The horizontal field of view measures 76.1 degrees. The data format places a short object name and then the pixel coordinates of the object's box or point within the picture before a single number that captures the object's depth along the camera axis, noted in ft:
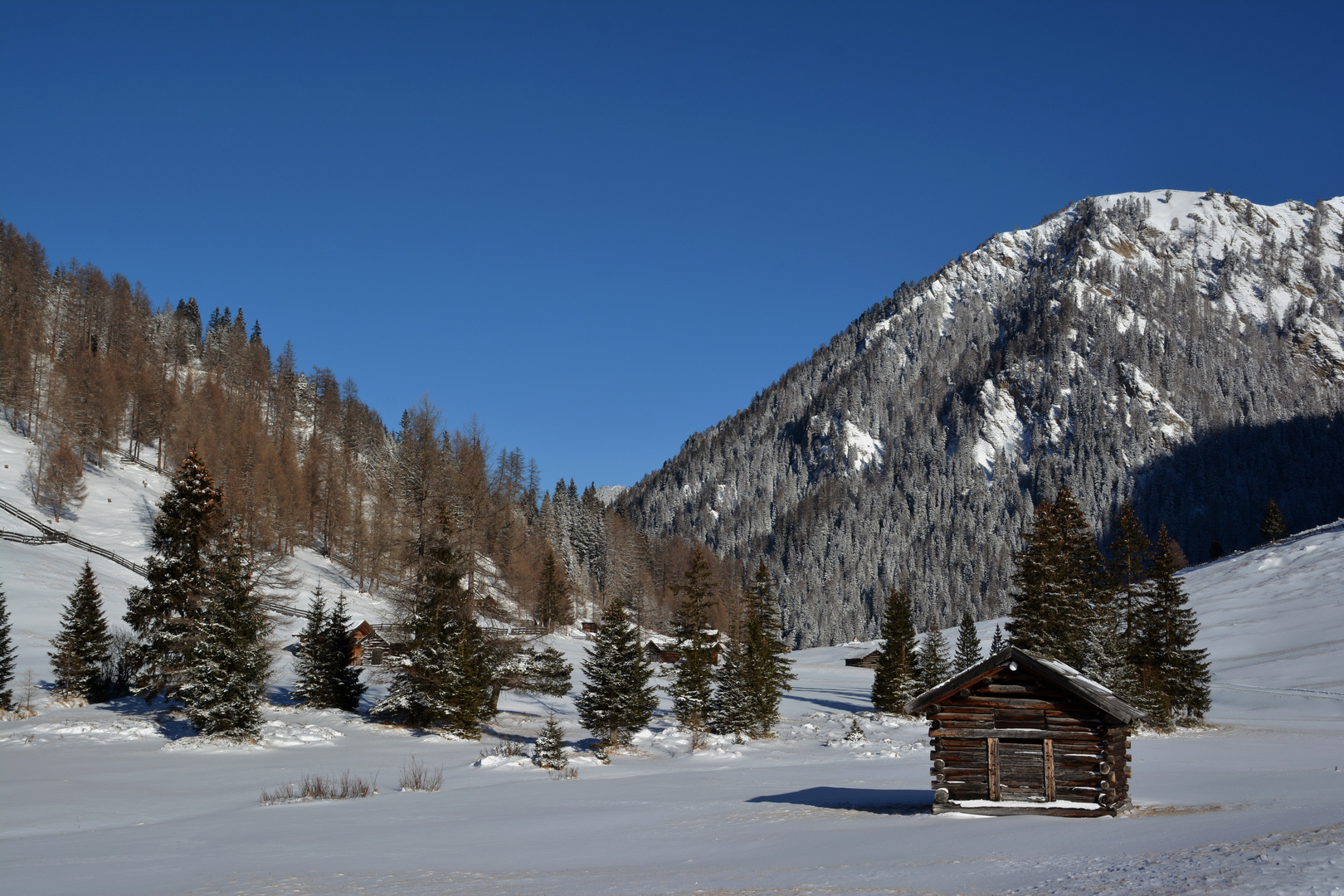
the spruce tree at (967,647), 207.72
